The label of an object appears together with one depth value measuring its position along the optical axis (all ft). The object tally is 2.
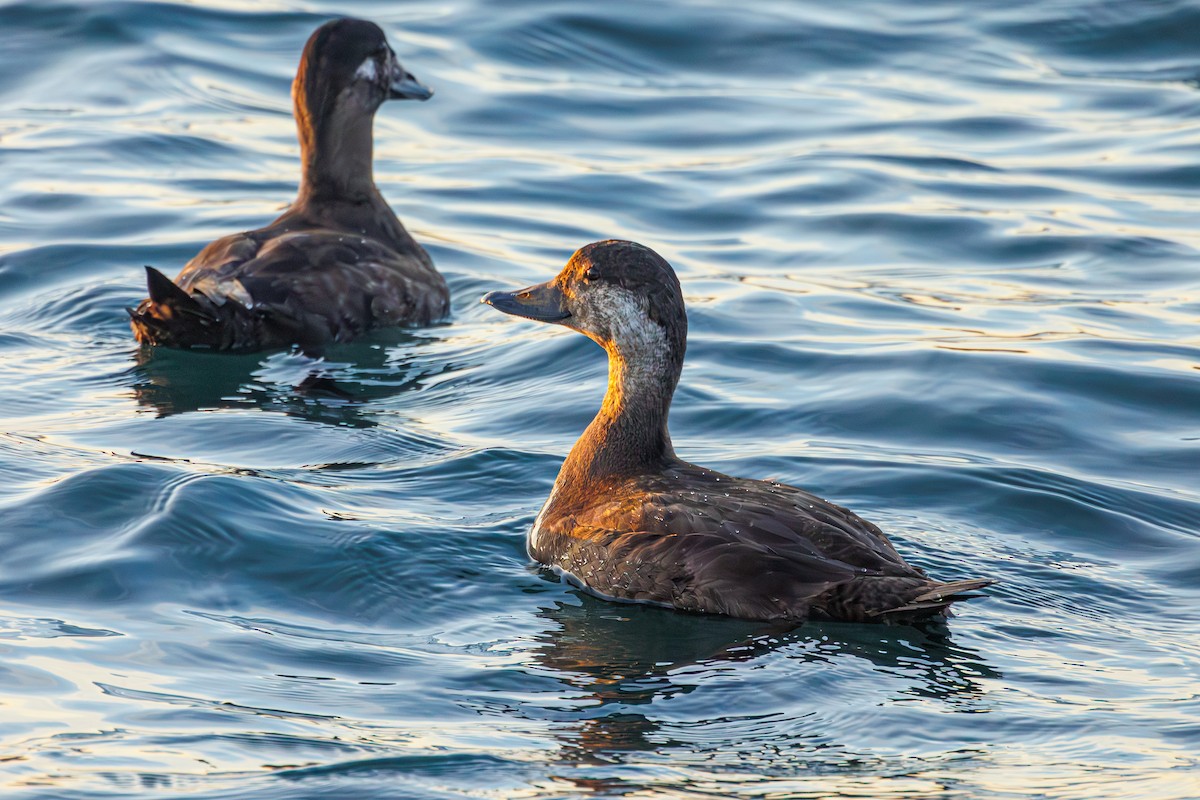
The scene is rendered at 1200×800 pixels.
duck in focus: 38.45
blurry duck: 59.11
